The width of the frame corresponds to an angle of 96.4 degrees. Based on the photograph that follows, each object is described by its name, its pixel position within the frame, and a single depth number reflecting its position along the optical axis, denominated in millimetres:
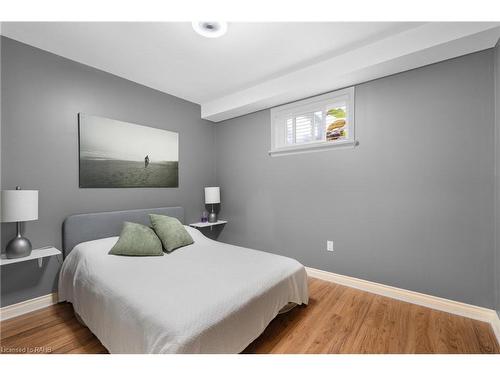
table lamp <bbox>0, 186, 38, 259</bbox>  1793
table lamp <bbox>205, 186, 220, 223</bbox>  3559
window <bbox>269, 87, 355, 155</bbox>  2639
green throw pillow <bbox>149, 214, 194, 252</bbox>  2395
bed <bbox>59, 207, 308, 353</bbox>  1208
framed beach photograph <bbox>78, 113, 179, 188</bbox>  2479
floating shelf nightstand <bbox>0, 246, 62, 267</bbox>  1827
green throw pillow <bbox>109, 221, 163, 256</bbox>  2162
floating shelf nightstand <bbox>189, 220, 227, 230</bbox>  3429
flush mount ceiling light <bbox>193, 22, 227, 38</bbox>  1862
